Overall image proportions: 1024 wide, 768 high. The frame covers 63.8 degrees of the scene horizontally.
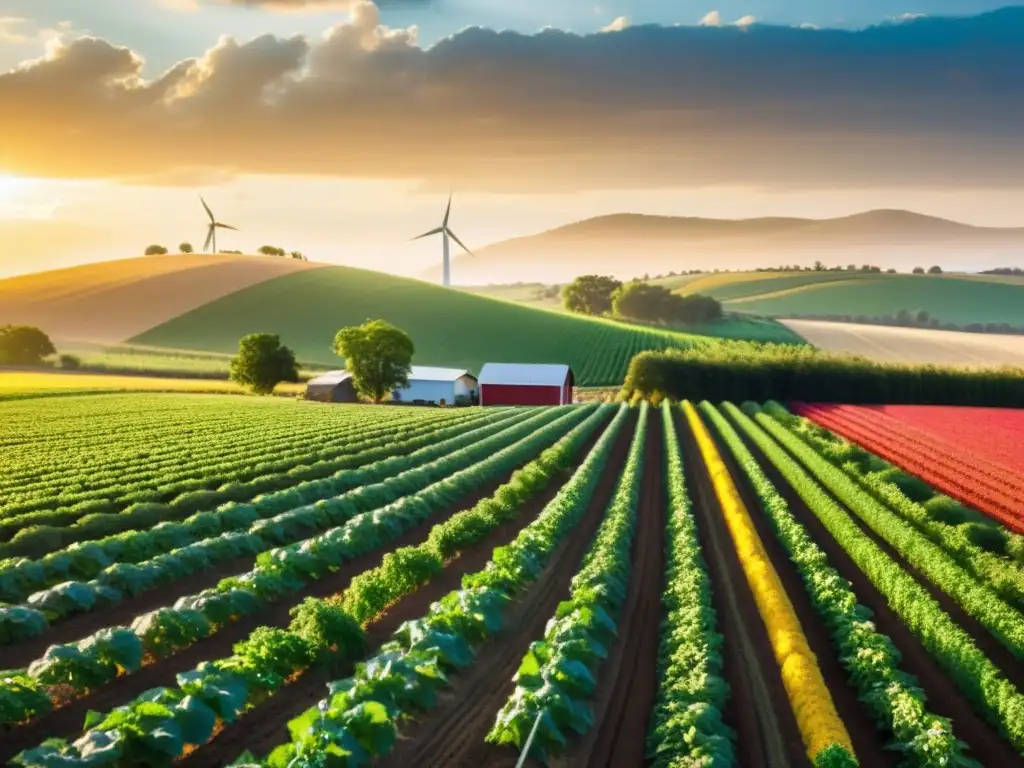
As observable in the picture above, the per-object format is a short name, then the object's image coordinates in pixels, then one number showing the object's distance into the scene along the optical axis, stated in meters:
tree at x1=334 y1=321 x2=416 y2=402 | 71.88
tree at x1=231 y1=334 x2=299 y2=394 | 77.81
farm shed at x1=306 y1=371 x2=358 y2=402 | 75.31
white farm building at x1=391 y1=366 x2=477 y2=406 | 78.25
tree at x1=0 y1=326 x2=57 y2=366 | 92.44
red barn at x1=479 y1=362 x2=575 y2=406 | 76.78
